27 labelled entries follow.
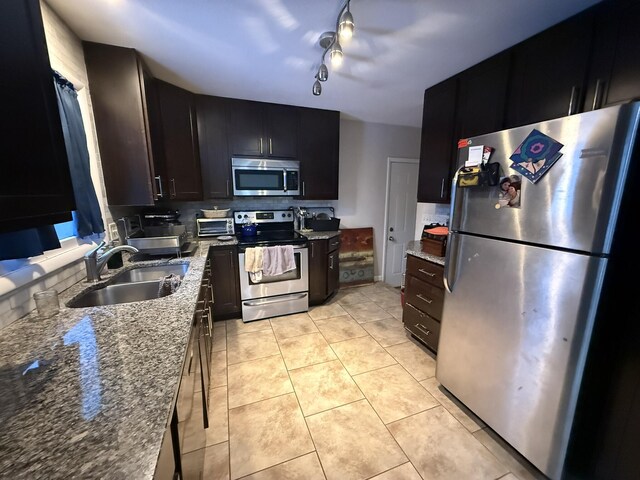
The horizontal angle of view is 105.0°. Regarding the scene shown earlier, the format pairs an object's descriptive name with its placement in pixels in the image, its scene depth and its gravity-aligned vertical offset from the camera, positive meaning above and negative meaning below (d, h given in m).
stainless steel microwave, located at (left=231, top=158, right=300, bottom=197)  2.81 +0.19
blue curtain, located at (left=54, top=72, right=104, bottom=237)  1.42 +0.20
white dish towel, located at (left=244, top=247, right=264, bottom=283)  2.62 -0.69
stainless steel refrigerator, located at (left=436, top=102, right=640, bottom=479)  1.01 -0.41
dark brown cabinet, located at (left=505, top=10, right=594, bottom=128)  1.35 +0.72
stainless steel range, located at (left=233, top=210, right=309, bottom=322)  2.73 -1.00
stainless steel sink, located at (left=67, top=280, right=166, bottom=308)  1.40 -0.61
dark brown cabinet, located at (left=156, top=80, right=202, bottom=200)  2.33 +0.50
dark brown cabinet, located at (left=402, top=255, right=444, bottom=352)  2.03 -0.92
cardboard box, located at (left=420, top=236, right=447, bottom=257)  2.05 -0.44
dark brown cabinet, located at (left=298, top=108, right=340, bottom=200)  3.02 +0.52
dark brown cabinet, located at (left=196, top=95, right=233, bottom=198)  2.64 +0.51
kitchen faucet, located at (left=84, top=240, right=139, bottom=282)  1.44 -0.40
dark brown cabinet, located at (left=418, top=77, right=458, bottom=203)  2.13 +0.47
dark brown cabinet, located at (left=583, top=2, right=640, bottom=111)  1.18 +0.67
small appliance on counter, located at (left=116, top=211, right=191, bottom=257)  1.91 -0.35
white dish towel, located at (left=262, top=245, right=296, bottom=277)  2.67 -0.72
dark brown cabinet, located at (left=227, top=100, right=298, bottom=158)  2.75 +0.73
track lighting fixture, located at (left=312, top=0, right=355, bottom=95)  1.20 +0.86
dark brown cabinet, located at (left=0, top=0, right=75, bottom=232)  0.59 +0.16
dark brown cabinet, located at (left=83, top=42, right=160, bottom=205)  1.77 +0.53
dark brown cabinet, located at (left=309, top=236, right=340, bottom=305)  2.99 -0.92
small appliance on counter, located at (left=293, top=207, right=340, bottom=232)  3.24 -0.37
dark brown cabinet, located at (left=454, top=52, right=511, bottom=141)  1.73 +0.73
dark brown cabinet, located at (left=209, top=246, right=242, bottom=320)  2.62 -0.94
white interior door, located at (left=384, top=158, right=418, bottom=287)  3.84 -0.30
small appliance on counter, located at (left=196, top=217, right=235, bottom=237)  2.79 -0.38
